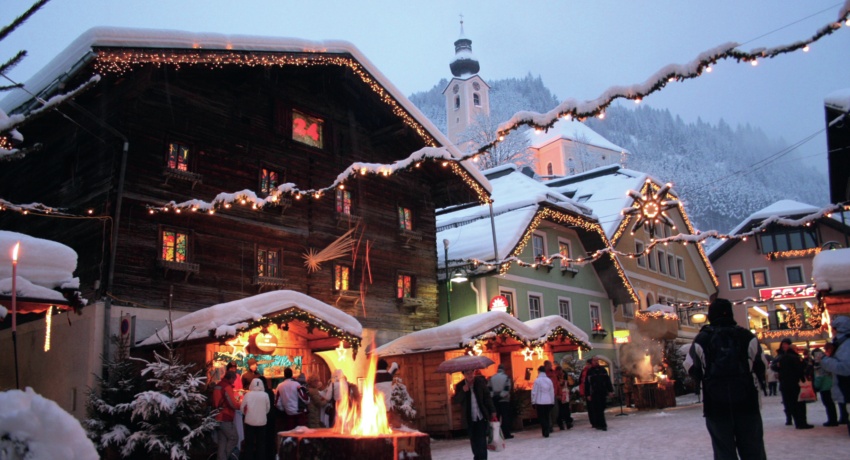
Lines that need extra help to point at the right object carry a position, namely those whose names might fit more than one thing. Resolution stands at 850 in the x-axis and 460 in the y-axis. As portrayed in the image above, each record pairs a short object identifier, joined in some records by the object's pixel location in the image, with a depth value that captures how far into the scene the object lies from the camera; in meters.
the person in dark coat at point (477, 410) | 10.99
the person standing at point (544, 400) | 16.16
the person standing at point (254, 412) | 11.45
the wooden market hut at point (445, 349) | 17.58
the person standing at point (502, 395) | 16.30
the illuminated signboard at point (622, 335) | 28.61
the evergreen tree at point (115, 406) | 11.38
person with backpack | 6.36
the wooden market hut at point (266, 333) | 13.66
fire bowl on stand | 7.38
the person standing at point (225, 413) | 11.29
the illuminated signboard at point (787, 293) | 31.21
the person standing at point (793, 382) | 13.16
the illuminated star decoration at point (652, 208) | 15.27
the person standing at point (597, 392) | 16.50
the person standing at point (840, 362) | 10.42
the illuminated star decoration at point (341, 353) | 17.87
